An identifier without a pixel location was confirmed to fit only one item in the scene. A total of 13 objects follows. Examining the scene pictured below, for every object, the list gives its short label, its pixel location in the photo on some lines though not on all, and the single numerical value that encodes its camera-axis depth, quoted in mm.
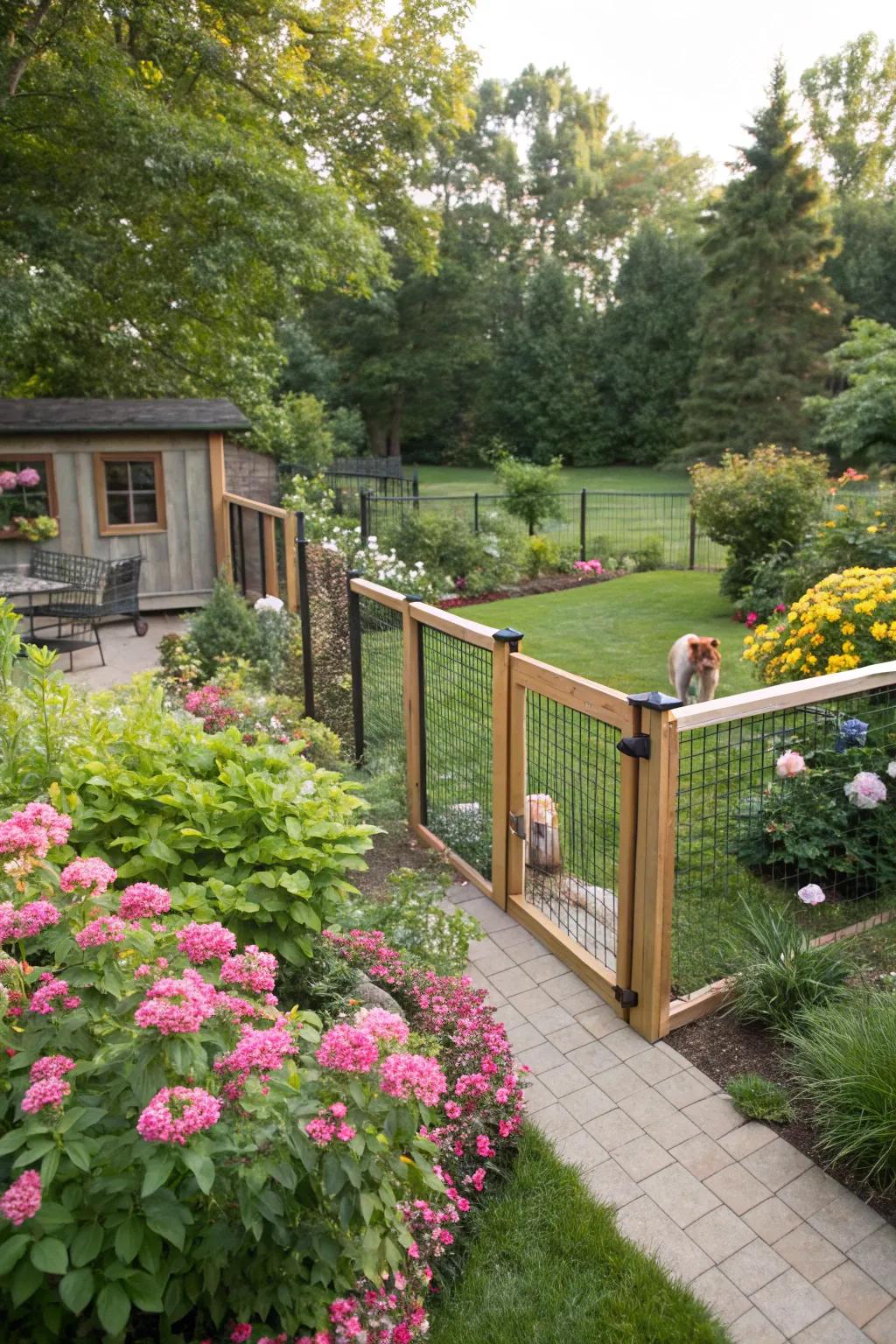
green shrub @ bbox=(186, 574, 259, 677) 8000
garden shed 10625
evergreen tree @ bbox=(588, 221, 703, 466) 34656
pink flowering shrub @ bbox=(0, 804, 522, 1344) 1701
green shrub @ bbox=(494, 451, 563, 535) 14977
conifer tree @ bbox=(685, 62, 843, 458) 27281
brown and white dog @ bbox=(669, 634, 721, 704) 7152
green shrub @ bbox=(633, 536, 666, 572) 14922
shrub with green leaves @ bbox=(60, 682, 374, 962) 3000
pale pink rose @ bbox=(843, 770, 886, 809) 4117
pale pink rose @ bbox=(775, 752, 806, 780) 4199
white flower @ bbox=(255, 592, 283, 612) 8391
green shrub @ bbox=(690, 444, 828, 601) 10680
